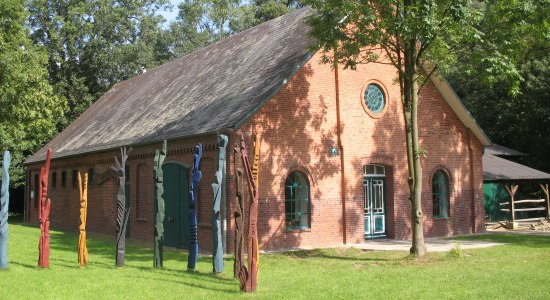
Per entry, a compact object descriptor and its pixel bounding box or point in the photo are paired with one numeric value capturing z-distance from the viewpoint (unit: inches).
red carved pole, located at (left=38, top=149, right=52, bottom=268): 514.3
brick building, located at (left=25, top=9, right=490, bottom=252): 676.1
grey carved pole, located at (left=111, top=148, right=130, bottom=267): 515.2
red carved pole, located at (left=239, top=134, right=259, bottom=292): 401.1
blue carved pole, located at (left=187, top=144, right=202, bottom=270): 498.3
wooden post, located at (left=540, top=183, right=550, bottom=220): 1065.1
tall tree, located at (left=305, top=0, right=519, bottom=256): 538.9
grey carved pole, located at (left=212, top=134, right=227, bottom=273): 477.7
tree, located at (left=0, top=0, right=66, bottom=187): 905.5
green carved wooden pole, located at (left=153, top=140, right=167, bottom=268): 514.9
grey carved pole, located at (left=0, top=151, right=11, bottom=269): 507.5
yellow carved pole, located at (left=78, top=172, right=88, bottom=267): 521.7
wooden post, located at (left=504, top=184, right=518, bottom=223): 971.9
